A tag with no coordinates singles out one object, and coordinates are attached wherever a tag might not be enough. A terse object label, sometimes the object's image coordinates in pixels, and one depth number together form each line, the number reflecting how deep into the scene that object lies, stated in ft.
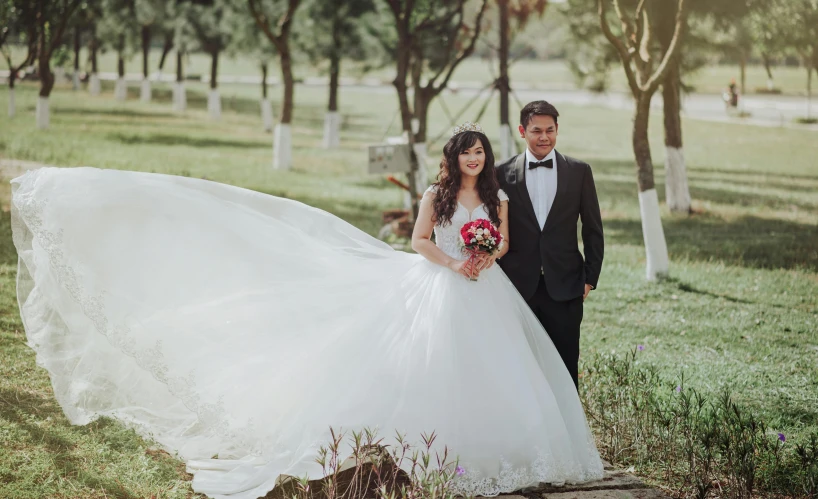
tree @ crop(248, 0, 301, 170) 70.18
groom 18.30
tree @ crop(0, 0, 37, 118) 90.89
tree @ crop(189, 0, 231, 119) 109.09
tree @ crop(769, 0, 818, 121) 59.72
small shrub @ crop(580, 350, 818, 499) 16.56
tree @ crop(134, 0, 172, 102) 118.73
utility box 44.32
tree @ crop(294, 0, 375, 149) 89.66
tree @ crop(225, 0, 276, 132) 96.63
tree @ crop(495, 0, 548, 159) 61.82
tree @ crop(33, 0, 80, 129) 84.89
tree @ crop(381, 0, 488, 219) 49.11
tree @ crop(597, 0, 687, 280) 36.91
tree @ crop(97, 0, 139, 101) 125.70
